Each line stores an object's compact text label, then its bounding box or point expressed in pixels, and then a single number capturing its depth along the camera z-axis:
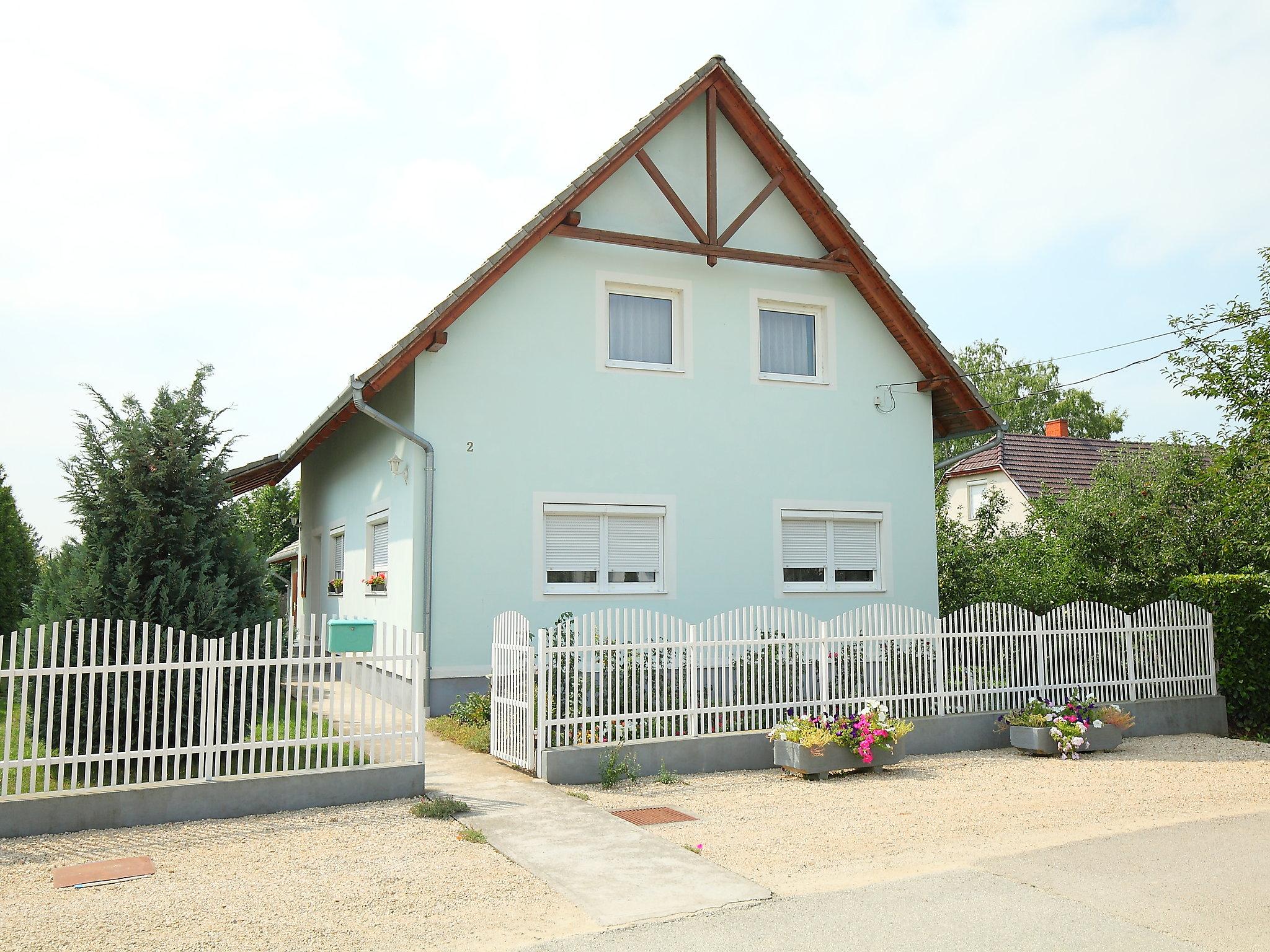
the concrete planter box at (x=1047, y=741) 11.32
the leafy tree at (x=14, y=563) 17.70
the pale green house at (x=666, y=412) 13.21
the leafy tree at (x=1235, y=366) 11.86
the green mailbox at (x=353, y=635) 13.05
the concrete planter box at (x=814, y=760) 9.94
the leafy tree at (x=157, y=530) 8.84
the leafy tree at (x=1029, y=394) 43.78
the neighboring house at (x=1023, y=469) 30.14
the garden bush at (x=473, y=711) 11.95
